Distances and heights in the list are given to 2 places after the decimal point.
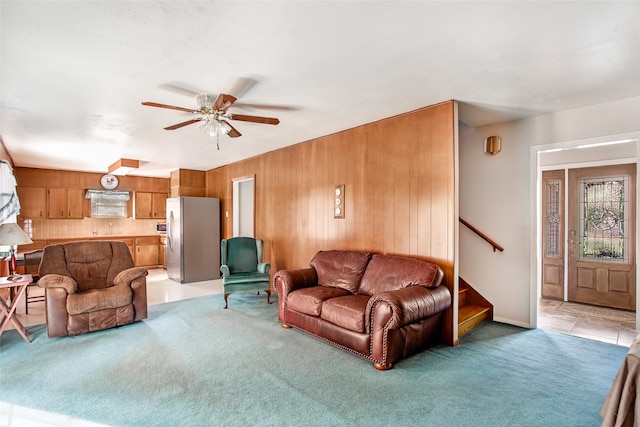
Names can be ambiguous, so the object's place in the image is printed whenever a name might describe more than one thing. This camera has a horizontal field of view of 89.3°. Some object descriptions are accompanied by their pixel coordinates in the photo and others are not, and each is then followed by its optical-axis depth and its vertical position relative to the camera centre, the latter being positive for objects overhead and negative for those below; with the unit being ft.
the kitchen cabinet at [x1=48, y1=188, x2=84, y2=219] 24.76 +0.81
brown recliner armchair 11.89 -2.96
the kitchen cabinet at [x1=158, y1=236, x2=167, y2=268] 29.13 -3.72
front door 15.03 -1.19
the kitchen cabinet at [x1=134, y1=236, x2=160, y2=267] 28.14 -3.36
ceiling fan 9.29 +3.08
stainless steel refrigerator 22.39 -1.85
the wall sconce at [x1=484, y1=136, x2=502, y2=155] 13.62 +2.85
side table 11.30 -3.27
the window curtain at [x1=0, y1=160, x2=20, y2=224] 15.80 +1.01
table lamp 11.74 -0.90
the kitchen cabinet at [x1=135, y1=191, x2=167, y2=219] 28.40 +0.71
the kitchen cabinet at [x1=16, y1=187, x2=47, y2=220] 23.54 +0.84
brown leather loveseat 9.25 -2.99
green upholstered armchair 15.88 -2.91
